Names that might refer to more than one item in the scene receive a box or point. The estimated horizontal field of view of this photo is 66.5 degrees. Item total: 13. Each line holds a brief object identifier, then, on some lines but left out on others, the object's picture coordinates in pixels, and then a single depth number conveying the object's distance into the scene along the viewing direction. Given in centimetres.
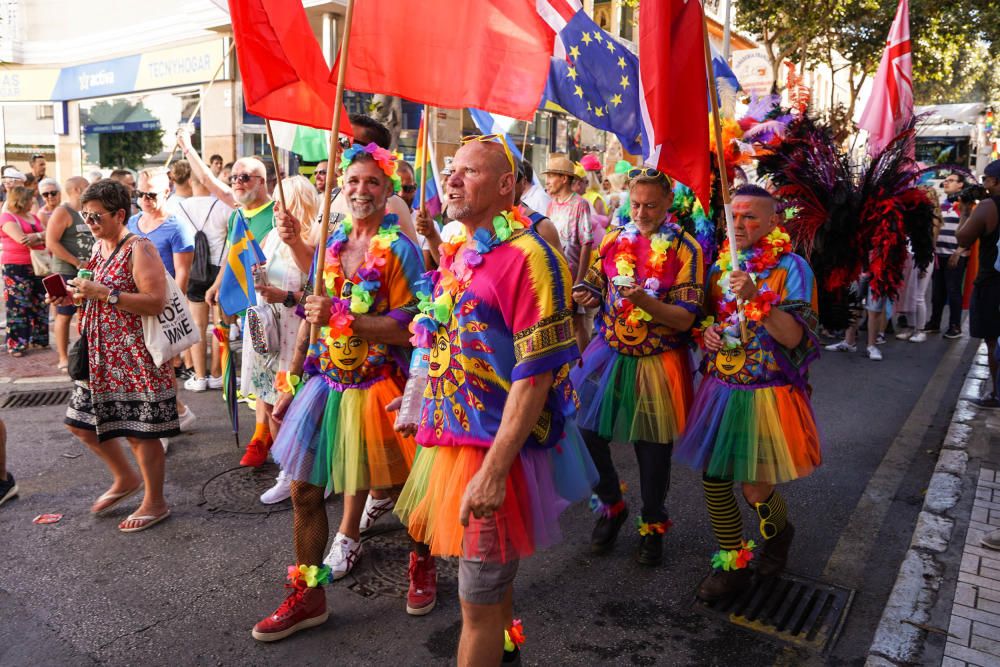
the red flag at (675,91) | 318
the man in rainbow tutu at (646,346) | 398
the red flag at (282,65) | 351
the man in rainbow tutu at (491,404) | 255
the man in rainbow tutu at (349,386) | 344
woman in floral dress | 446
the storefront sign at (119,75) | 1845
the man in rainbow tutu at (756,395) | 372
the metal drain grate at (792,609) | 352
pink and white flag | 820
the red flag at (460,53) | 389
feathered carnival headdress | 423
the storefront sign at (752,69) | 1062
